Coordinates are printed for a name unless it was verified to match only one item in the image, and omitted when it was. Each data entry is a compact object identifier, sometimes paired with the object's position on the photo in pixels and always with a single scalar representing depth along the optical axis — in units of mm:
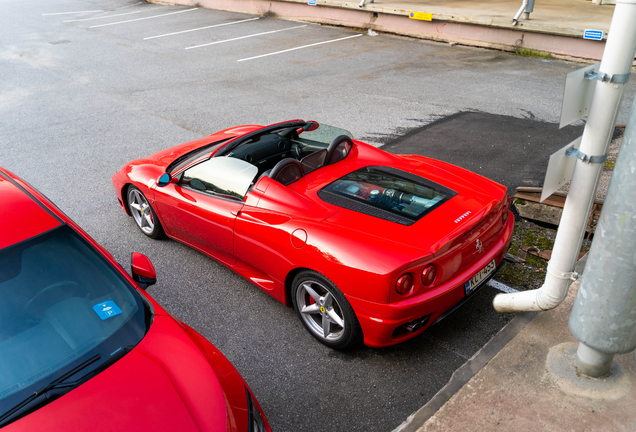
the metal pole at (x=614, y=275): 2611
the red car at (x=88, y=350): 2314
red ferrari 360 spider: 3326
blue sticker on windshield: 2758
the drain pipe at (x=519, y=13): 12361
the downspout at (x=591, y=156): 2633
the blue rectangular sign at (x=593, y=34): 11117
